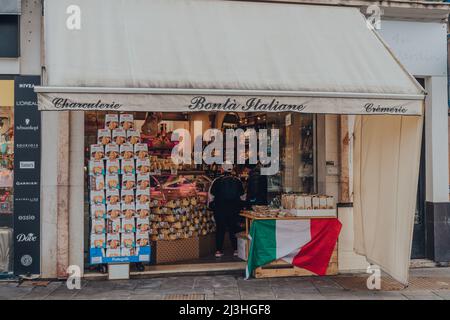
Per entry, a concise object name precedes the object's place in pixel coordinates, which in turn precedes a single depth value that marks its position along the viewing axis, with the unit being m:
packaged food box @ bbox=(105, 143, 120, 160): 8.46
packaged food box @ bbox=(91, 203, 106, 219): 8.38
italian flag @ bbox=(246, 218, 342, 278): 8.43
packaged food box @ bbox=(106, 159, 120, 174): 8.45
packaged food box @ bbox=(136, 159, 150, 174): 8.58
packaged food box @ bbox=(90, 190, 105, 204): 8.40
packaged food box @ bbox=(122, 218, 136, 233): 8.45
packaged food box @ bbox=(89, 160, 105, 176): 8.39
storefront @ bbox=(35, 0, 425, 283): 6.75
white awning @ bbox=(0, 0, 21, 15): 8.05
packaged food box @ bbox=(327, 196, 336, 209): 8.72
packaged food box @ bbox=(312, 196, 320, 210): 8.70
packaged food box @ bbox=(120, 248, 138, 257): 8.38
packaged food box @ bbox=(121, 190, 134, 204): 8.49
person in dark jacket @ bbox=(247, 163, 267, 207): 10.22
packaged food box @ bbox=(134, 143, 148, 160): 8.57
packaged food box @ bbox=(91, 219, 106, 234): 8.34
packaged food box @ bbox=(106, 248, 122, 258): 8.33
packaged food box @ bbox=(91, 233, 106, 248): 8.30
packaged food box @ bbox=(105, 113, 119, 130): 8.48
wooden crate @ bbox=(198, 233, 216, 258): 9.71
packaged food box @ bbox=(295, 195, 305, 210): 8.66
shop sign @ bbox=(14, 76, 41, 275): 8.12
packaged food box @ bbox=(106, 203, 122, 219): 8.42
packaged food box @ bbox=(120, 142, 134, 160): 8.52
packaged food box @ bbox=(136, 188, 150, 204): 8.55
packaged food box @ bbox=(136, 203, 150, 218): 8.53
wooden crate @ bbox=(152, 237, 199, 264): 9.12
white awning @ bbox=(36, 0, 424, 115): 6.60
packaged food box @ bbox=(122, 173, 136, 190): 8.50
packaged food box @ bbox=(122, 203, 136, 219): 8.47
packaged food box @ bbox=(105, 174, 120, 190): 8.45
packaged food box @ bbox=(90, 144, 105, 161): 8.41
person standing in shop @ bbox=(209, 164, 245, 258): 9.71
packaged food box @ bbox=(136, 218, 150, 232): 8.52
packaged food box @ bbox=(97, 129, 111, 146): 8.44
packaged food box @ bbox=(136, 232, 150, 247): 8.48
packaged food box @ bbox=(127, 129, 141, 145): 8.55
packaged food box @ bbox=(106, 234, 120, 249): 8.36
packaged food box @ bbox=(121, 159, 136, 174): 8.52
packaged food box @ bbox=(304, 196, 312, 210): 8.67
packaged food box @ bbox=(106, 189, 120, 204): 8.44
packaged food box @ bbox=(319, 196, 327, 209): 8.72
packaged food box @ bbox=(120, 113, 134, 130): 8.54
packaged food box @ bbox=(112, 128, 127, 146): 8.49
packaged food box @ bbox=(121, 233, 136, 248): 8.41
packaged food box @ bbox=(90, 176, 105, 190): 8.40
